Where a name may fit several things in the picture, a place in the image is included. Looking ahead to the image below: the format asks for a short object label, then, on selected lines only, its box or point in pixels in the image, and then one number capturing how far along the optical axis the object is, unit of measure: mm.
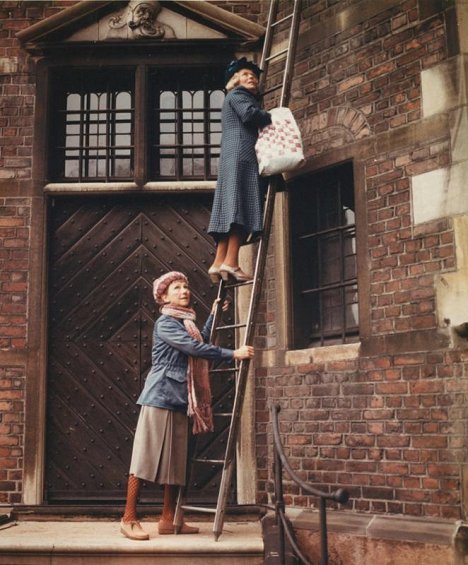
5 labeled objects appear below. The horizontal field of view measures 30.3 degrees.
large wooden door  6980
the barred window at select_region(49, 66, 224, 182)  7438
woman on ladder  5773
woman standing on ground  5473
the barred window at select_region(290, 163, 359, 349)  6523
